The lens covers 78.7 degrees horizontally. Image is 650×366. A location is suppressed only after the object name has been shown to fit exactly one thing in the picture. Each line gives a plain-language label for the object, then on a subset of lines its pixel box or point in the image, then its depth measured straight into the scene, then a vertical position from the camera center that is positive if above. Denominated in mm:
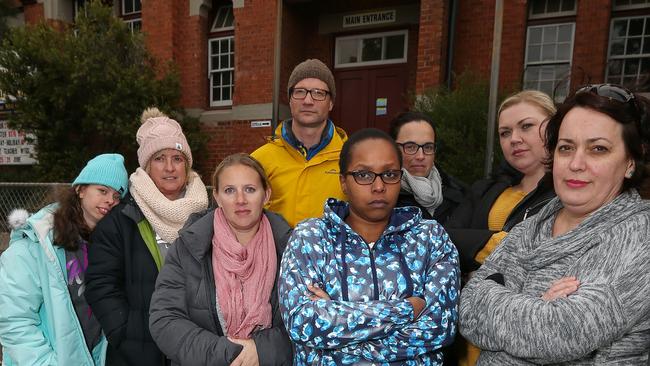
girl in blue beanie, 1992 -772
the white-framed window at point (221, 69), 9172 +1526
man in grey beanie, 2428 -105
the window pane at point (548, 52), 7012 +1663
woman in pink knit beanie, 1960 -578
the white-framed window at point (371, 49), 8125 +1919
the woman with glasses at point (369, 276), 1429 -536
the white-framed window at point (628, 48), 6543 +1672
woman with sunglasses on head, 1145 -369
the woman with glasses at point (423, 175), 2137 -189
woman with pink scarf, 1670 -673
